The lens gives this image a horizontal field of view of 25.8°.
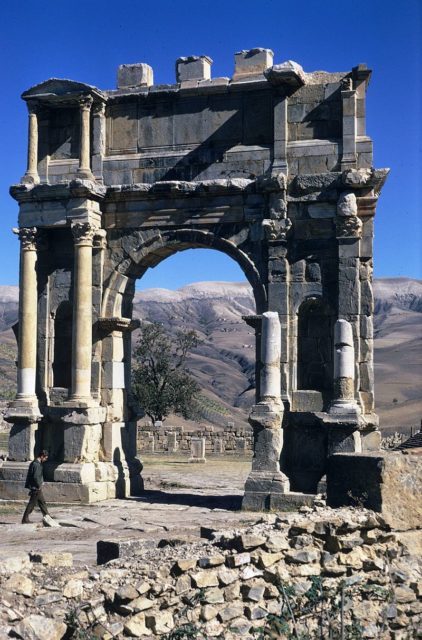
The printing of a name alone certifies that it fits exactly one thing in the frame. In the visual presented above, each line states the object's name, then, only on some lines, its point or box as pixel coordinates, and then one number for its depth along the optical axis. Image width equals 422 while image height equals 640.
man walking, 13.71
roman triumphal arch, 15.38
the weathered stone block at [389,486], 8.56
